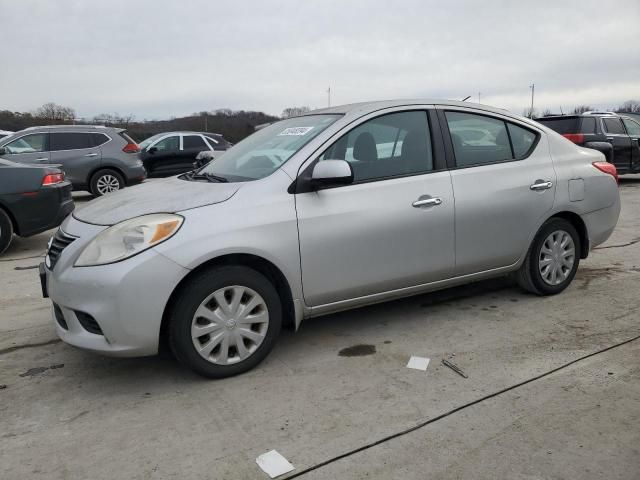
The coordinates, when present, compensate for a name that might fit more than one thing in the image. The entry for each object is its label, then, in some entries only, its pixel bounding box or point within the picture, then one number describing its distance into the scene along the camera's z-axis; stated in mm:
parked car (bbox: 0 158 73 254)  6539
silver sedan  3012
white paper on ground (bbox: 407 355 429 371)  3340
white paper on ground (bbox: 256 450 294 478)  2380
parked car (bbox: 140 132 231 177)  15102
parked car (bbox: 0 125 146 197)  10930
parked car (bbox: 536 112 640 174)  11547
